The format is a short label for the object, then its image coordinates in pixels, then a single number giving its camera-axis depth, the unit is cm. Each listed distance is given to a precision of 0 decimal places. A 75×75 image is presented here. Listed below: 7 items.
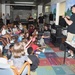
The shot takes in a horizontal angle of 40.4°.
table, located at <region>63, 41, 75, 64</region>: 267
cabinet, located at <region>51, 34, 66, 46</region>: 474
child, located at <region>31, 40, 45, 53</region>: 357
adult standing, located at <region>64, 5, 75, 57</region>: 246
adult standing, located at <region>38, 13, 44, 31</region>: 890
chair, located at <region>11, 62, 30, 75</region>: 163
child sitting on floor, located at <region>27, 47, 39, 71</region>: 219
